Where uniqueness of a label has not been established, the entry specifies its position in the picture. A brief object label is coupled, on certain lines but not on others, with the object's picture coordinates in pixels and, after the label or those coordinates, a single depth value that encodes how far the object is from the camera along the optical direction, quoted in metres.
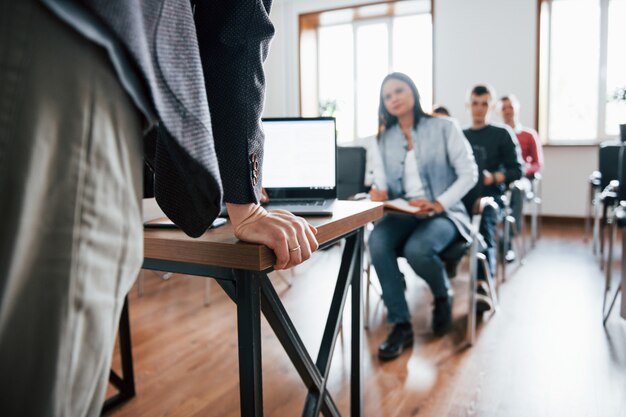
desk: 0.86
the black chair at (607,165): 4.00
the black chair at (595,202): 4.14
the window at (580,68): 5.81
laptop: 1.60
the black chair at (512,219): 3.68
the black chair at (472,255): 2.43
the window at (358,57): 6.85
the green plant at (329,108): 7.39
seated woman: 2.51
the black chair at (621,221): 2.38
